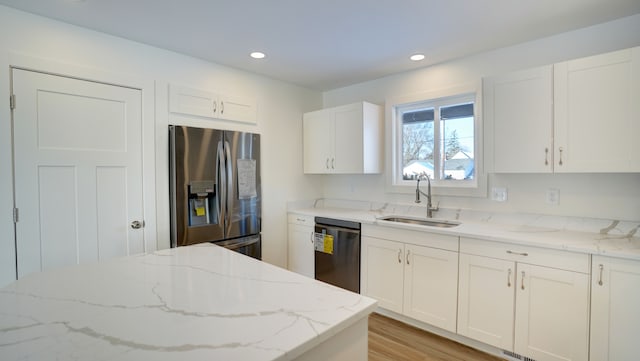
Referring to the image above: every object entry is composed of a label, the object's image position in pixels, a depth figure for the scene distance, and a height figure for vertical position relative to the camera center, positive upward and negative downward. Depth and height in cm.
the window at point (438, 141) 300 +34
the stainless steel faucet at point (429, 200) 310 -26
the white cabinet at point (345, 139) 340 +41
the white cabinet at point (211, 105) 286 +70
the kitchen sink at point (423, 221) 289 -46
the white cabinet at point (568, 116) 197 +40
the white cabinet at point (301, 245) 350 -81
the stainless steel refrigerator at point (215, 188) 278 -13
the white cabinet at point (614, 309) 178 -79
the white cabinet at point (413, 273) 249 -86
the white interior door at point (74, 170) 213 +4
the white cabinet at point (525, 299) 196 -85
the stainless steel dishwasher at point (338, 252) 311 -80
